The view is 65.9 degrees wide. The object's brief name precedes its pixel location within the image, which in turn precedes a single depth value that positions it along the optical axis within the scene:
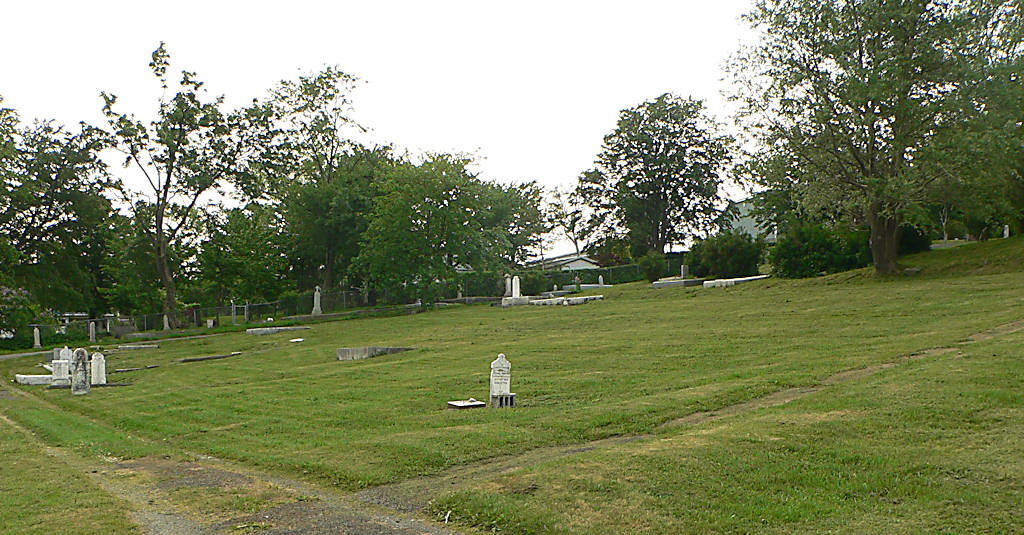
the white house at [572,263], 79.06
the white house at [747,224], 74.44
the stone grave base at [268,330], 36.91
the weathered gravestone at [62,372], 22.20
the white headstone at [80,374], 20.33
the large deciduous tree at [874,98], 27.38
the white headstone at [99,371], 21.91
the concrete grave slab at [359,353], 23.16
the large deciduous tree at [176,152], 45.59
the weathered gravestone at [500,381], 13.11
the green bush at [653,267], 48.56
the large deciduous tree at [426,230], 43.06
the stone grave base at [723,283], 34.34
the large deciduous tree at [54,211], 46.22
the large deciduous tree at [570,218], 69.56
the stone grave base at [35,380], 23.98
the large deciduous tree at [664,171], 64.19
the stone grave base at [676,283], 38.53
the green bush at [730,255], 40.91
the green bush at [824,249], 33.66
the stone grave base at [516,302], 37.66
